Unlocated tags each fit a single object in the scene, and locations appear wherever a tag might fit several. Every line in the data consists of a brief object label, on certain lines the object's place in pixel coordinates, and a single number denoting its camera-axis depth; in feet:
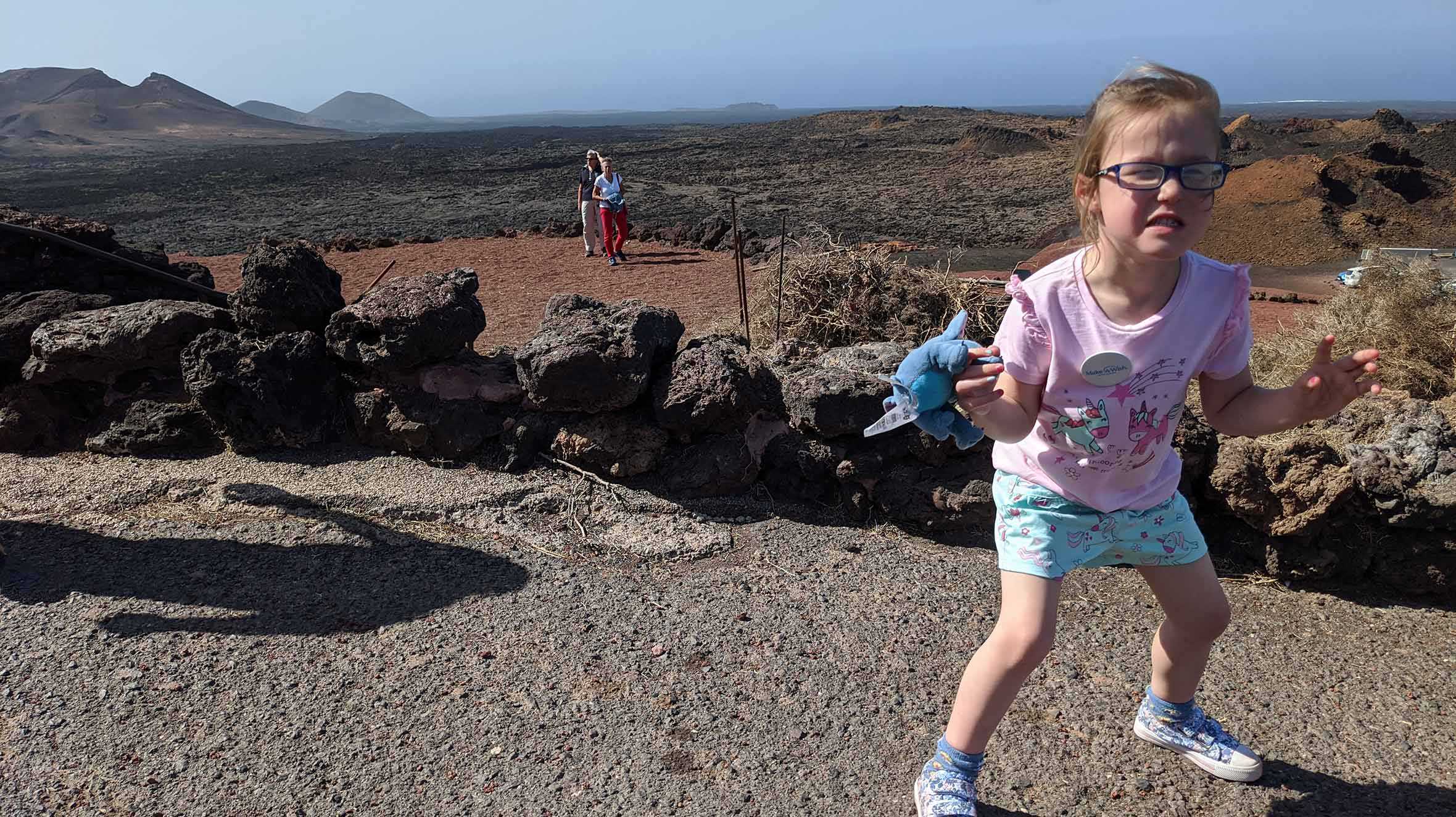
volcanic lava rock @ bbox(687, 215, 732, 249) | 38.06
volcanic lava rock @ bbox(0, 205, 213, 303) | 16.44
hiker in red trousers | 33.94
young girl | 6.00
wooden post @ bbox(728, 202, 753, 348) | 17.85
